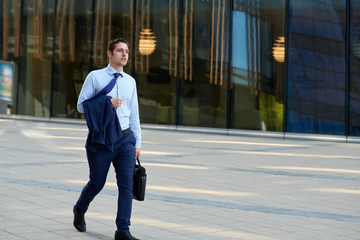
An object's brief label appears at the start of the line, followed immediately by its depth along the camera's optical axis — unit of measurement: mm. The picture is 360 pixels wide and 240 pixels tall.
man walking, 10988
